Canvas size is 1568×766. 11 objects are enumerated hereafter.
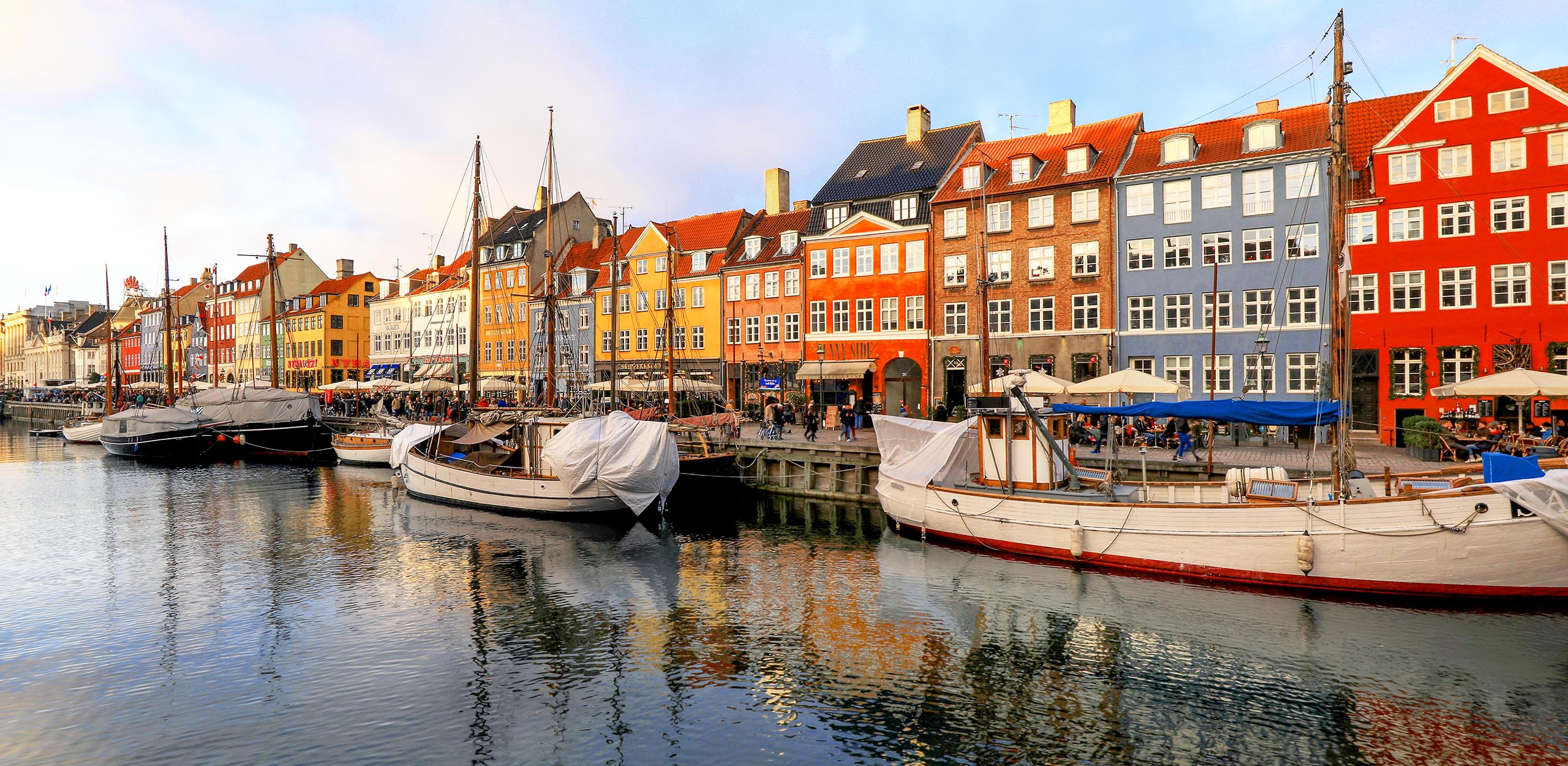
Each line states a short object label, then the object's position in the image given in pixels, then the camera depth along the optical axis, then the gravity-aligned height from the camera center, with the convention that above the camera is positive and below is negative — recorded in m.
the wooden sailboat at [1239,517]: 17.12 -3.28
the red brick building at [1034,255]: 43.75 +6.29
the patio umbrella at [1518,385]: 23.59 -0.53
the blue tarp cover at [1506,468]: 16.95 -1.98
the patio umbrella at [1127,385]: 25.47 -0.33
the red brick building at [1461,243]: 34.41 +5.15
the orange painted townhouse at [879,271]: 49.19 +6.19
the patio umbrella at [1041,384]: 25.19 -0.28
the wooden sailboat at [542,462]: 28.88 -2.88
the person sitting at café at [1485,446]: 25.12 -2.36
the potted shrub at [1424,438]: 27.88 -2.26
